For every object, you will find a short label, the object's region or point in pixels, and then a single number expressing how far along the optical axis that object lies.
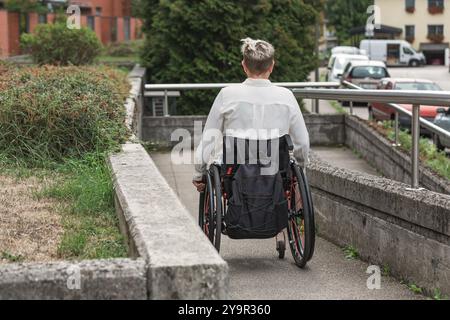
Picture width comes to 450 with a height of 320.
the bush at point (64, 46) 21.58
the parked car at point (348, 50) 62.37
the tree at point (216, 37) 22.08
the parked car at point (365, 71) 34.88
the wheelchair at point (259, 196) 5.73
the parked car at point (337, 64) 40.45
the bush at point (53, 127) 7.96
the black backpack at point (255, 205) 5.70
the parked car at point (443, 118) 17.77
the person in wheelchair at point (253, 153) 5.71
